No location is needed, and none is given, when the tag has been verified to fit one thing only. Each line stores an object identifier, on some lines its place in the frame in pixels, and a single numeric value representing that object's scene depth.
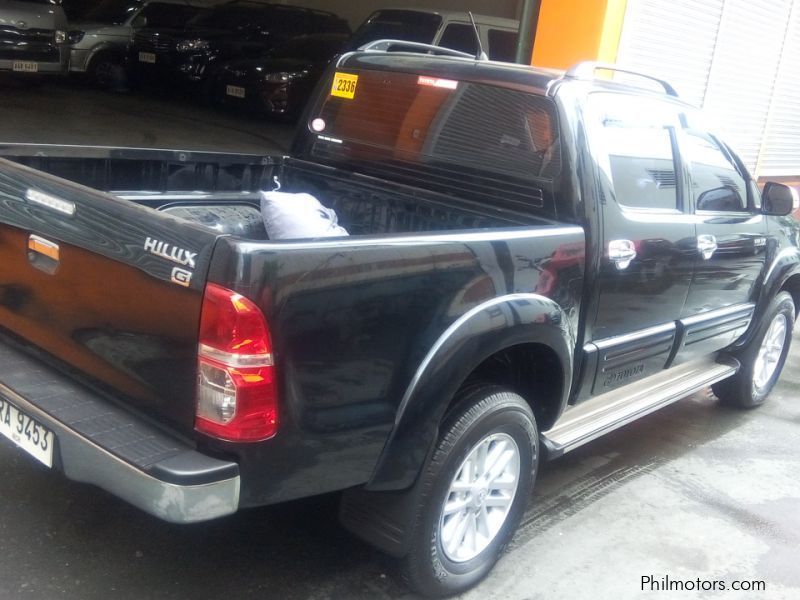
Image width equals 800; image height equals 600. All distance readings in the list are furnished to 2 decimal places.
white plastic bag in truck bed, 3.82
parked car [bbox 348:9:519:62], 11.39
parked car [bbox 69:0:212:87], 14.51
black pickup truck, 2.53
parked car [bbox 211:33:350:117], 12.91
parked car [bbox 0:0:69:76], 12.26
